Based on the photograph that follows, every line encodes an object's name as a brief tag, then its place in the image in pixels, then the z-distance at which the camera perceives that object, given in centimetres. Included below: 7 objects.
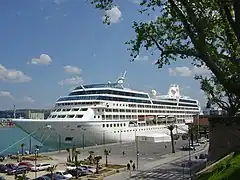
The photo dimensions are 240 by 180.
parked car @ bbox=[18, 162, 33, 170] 2577
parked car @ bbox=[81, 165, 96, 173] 2395
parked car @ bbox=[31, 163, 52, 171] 2530
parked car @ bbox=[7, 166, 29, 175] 2411
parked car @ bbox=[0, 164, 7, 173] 2508
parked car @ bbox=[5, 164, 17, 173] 2506
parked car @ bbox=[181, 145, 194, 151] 3703
